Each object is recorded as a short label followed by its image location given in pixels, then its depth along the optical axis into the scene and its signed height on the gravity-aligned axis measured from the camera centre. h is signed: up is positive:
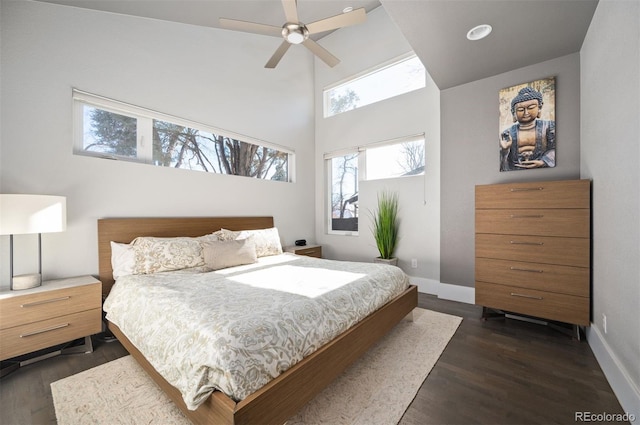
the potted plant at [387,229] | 3.64 -0.25
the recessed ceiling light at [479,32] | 2.15 +1.54
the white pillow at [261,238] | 3.09 -0.33
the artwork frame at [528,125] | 2.57 +0.90
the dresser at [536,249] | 2.12 -0.34
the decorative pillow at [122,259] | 2.31 -0.43
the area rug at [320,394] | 1.38 -1.11
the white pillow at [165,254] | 2.36 -0.41
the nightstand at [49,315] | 1.72 -0.75
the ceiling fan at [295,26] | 2.23 +1.73
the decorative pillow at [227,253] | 2.59 -0.44
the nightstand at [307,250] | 3.96 -0.61
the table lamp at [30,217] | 1.75 -0.04
